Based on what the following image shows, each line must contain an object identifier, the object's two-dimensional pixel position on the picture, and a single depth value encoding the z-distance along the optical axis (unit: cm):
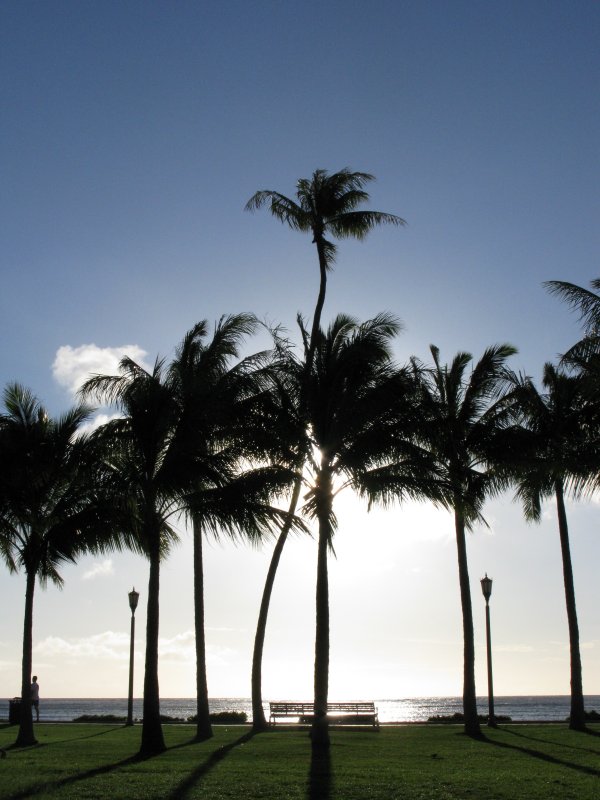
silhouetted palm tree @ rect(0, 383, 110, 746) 2205
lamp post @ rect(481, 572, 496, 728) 2752
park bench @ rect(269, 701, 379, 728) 2495
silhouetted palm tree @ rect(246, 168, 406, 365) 2642
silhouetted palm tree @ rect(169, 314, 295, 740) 2003
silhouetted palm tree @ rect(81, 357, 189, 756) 1891
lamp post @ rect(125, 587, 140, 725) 2917
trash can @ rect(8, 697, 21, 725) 2888
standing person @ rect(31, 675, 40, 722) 2996
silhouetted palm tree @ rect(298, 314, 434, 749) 2044
